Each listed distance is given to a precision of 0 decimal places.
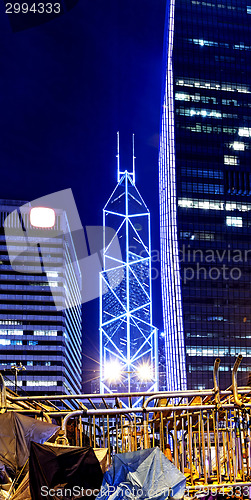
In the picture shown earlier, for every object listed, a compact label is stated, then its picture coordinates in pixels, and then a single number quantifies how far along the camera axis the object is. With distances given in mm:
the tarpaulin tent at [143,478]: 7898
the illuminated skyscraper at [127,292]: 128125
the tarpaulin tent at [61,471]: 8156
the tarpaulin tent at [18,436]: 9156
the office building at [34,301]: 143750
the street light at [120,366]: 121162
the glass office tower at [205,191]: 110938
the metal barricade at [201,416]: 10078
